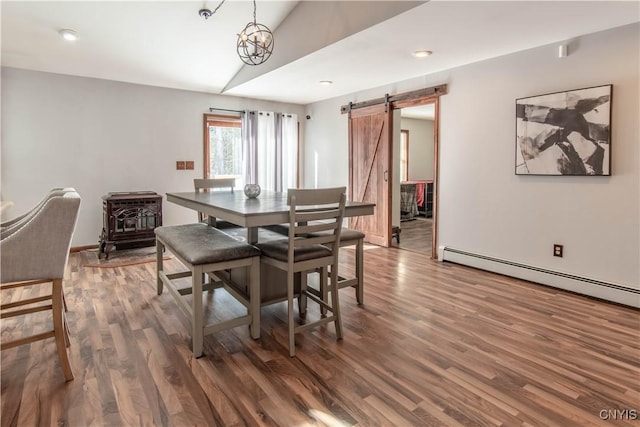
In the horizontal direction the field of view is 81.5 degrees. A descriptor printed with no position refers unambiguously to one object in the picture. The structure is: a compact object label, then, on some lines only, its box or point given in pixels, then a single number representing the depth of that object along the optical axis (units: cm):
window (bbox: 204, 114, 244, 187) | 574
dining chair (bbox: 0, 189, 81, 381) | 174
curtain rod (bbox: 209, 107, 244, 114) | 568
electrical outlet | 338
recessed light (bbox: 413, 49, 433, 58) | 352
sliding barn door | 515
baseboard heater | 298
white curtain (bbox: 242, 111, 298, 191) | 594
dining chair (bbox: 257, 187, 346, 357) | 216
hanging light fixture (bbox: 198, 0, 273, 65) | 262
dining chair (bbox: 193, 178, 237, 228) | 344
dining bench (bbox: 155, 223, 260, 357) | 216
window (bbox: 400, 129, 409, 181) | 894
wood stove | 446
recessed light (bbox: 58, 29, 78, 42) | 363
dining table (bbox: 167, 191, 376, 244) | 204
